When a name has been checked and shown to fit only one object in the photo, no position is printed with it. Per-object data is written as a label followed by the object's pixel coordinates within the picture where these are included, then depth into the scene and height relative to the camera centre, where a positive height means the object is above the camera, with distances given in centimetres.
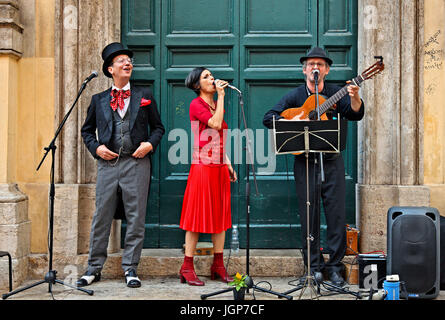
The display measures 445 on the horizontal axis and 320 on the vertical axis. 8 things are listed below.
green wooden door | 609 +105
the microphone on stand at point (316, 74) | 483 +78
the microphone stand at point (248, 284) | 461 -109
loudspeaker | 481 -85
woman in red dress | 524 -21
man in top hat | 532 -1
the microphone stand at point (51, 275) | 488 -109
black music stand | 463 +21
